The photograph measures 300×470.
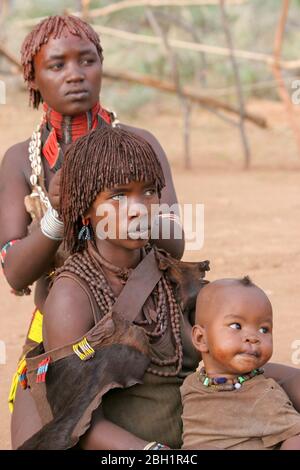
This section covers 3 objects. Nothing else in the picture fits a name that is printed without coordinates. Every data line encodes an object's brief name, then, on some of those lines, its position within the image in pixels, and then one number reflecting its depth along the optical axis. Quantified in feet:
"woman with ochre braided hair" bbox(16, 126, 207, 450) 18.60
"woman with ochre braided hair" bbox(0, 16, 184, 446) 22.71
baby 18.21
